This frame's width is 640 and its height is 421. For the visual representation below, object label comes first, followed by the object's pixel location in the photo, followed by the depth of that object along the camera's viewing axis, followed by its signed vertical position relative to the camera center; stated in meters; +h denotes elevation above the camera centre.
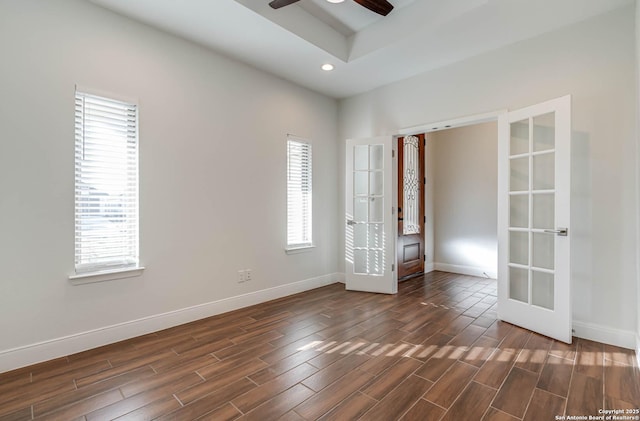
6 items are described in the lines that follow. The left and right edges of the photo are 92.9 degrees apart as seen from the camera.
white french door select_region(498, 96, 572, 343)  2.72 -0.07
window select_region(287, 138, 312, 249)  4.33 +0.25
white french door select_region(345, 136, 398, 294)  4.31 -0.08
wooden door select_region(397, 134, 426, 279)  5.02 +0.09
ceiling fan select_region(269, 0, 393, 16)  2.48 +1.80
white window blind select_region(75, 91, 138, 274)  2.59 +0.23
